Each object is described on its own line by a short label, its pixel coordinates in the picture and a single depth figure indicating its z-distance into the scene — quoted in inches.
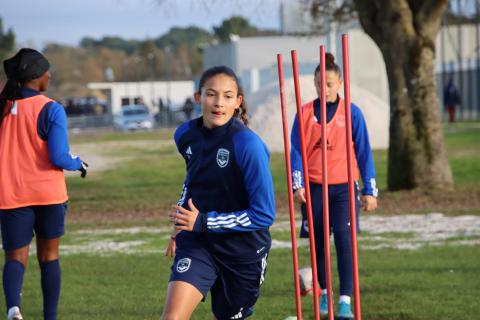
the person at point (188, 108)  5251.0
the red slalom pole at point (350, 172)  443.2
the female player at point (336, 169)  647.1
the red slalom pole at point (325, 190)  455.2
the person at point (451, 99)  4037.9
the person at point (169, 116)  5792.3
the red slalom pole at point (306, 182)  464.0
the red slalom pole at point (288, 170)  481.7
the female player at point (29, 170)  597.0
